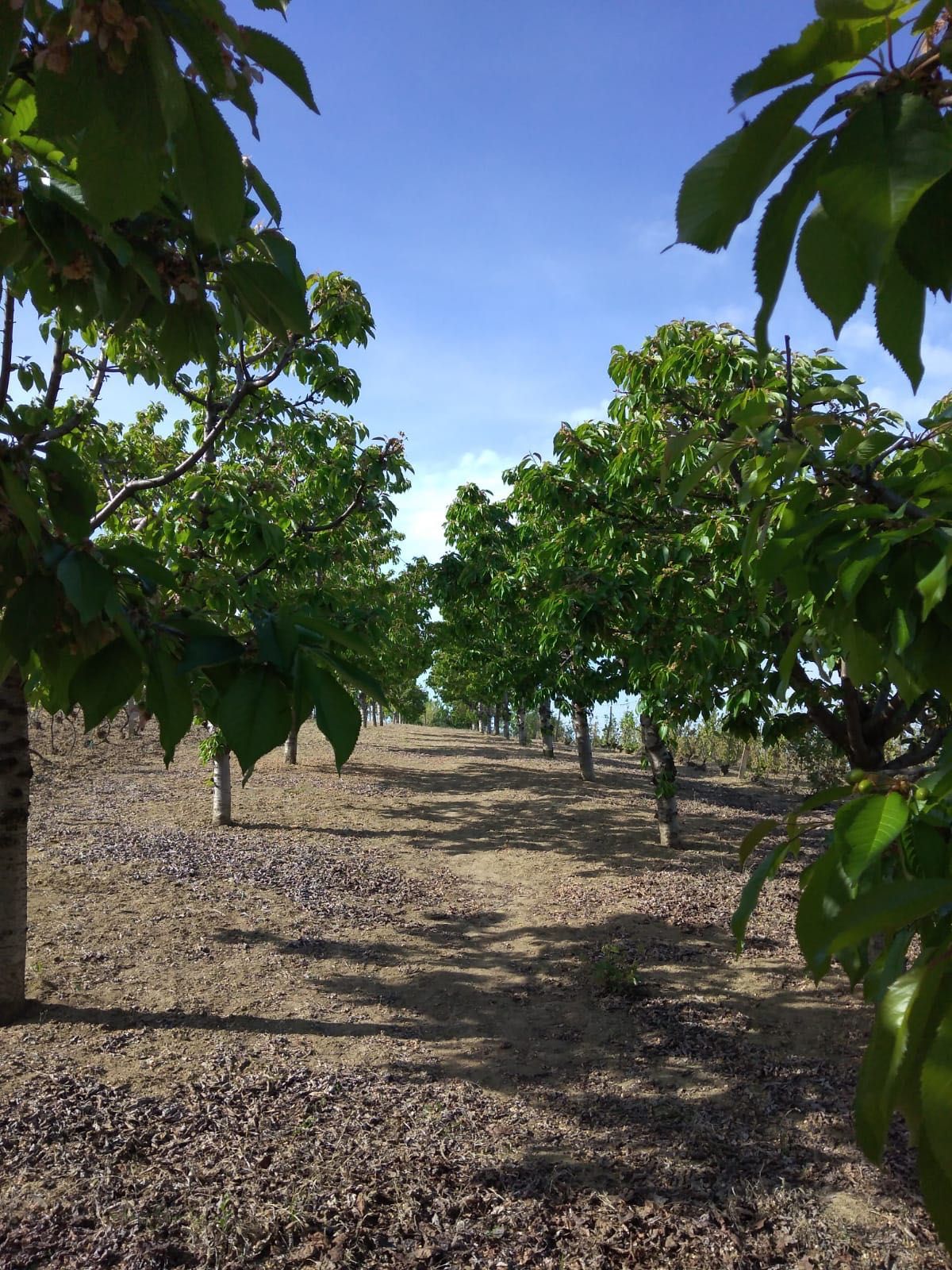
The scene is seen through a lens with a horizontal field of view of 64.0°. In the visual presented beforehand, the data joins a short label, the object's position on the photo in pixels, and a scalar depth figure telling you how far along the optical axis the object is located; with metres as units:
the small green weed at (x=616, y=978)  5.71
